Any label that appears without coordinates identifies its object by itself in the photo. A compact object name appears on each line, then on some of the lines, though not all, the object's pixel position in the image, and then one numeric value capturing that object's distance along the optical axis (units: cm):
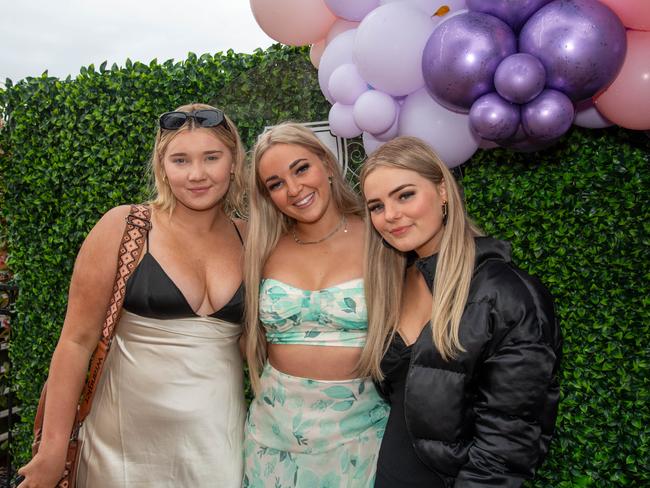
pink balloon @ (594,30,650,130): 181
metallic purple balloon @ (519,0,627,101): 164
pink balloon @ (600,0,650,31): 169
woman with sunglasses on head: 212
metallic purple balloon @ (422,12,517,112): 174
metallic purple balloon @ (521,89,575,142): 170
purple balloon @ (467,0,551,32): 174
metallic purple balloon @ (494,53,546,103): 166
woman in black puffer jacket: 154
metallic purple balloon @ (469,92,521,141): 176
